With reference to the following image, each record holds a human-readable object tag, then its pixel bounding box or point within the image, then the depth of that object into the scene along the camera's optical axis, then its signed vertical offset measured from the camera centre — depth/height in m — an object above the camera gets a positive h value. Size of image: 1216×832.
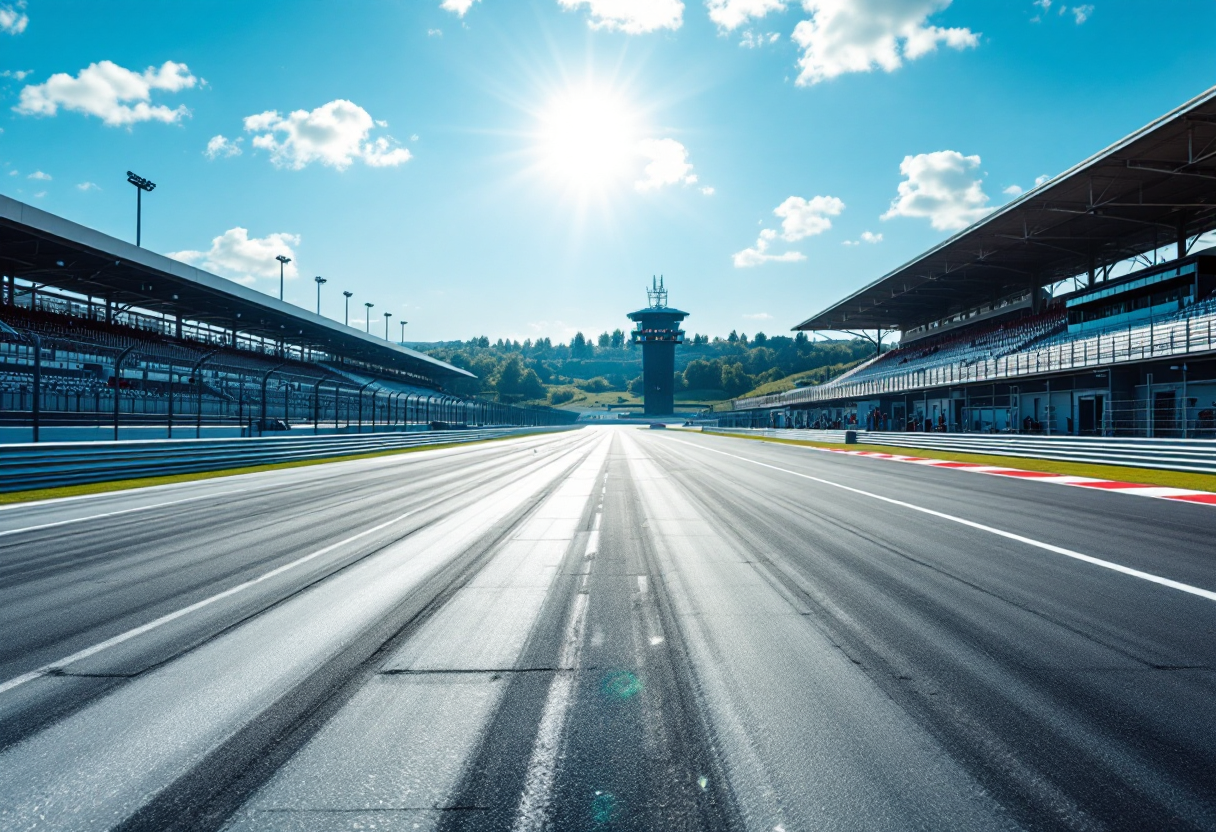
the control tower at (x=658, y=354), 125.19 +11.99
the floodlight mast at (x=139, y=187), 40.72 +14.67
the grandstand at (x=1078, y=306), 22.67 +6.08
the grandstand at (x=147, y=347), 19.39 +3.99
